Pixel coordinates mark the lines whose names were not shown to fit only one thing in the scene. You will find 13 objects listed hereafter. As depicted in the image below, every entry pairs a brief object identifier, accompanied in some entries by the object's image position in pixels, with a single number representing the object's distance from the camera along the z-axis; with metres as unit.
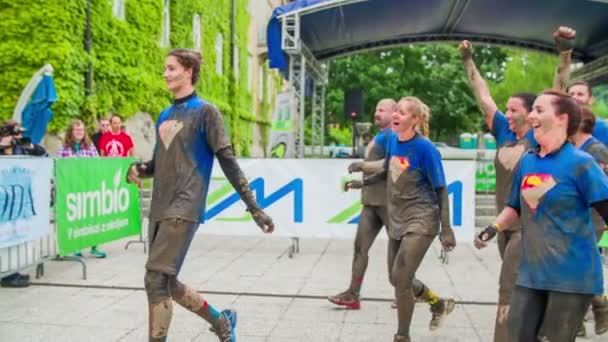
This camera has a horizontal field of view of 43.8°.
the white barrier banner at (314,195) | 10.41
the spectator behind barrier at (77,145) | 9.81
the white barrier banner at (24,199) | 7.10
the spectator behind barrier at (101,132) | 11.41
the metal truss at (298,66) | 18.97
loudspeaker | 25.11
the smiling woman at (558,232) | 3.56
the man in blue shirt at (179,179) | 4.62
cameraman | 8.66
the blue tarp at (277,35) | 18.59
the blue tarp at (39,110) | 12.05
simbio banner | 8.27
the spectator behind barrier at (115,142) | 11.29
